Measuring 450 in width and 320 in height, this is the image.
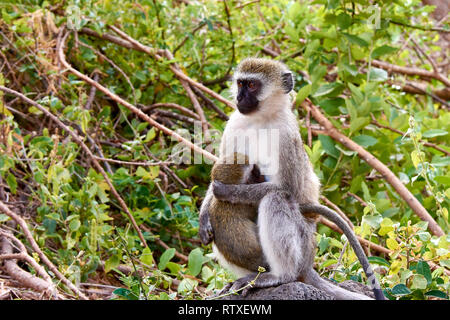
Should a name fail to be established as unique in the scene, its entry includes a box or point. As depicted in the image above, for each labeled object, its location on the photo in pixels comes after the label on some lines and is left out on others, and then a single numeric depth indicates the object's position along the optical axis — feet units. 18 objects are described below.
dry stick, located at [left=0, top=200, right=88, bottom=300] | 13.12
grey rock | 12.08
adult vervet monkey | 13.10
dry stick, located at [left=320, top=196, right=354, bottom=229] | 17.96
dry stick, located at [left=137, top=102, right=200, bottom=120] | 21.42
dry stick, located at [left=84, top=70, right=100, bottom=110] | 20.43
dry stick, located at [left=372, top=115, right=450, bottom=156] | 20.44
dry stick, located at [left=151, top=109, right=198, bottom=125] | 22.08
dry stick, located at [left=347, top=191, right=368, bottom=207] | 19.91
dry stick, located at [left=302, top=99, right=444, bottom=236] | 17.84
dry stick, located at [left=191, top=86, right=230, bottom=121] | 22.45
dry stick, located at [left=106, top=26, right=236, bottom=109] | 20.45
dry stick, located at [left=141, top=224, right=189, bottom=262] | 18.65
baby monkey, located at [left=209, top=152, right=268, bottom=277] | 13.66
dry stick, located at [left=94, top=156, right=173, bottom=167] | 17.13
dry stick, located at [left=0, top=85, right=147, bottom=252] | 15.80
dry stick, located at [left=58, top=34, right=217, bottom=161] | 16.63
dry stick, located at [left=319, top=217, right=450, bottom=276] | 14.47
